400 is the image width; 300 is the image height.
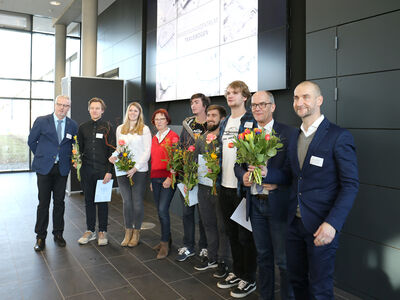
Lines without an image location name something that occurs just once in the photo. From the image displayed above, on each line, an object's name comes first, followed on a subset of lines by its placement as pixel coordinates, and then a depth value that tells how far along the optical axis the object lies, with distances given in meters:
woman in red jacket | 3.61
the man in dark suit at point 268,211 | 2.34
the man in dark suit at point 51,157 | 3.76
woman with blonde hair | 3.75
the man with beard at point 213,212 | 3.05
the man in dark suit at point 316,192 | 1.81
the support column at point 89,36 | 8.01
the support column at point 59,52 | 10.78
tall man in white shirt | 2.70
